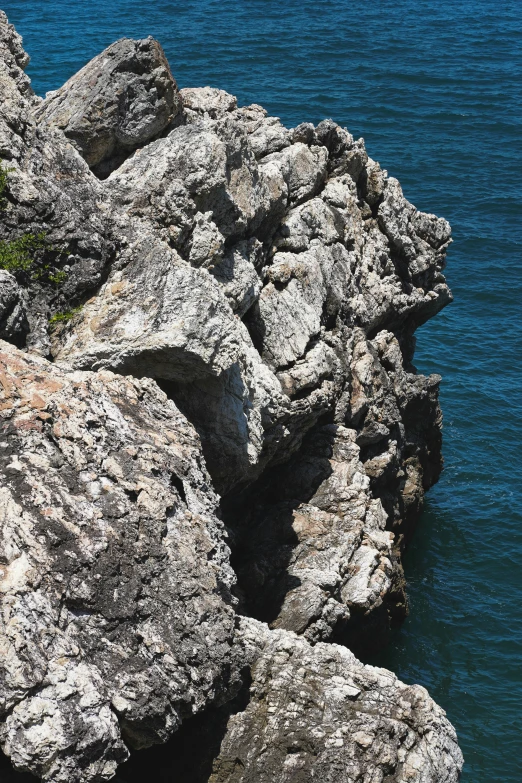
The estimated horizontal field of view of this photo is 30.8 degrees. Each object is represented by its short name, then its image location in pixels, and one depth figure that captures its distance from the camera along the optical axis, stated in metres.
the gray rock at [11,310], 23.36
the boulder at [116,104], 29.36
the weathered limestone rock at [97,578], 17.50
